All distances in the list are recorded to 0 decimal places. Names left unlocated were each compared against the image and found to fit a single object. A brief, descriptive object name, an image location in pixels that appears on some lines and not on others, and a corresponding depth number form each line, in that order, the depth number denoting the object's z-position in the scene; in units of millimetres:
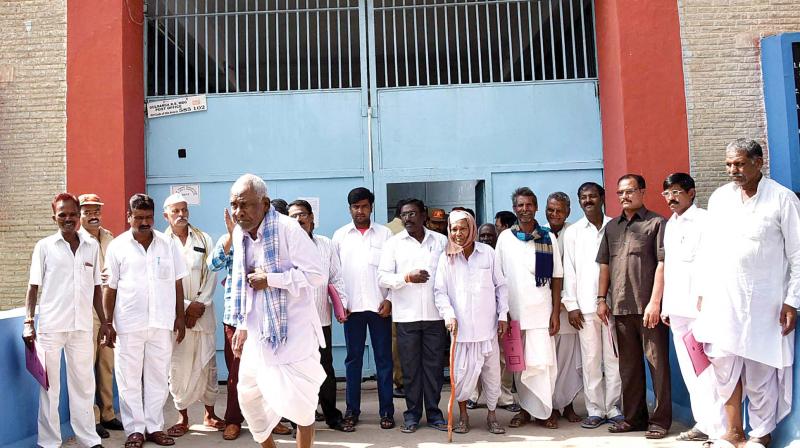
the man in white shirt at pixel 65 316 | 5051
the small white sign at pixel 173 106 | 7918
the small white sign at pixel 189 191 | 7848
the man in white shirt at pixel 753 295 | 4449
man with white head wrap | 5586
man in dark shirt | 5277
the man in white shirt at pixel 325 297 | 5801
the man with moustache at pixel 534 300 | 5676
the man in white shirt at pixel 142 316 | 5387
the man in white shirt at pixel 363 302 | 5891
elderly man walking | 4125
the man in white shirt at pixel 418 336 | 5719
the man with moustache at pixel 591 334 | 5707
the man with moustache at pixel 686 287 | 4934
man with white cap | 5867
